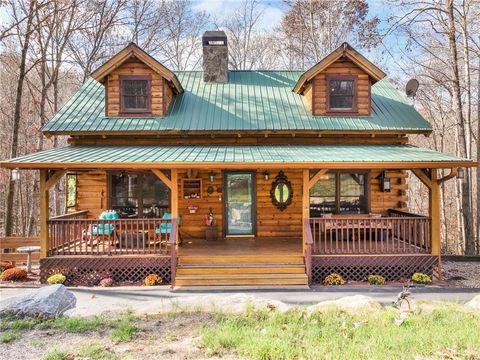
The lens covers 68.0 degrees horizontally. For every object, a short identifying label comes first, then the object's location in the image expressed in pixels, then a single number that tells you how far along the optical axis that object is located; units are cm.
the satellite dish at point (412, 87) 1297
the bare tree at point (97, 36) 1816
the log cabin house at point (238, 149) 1026
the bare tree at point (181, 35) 2189
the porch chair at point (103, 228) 905
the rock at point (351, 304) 602
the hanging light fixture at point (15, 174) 907
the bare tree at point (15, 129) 1261
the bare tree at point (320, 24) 2059
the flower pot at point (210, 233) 1154
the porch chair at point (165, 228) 920
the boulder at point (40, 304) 572
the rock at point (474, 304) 622
